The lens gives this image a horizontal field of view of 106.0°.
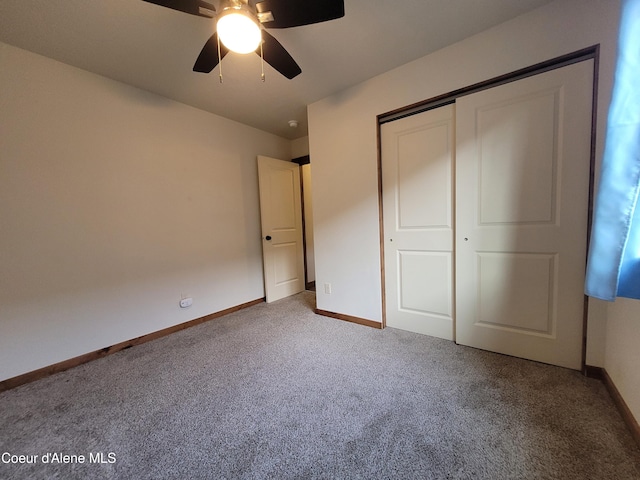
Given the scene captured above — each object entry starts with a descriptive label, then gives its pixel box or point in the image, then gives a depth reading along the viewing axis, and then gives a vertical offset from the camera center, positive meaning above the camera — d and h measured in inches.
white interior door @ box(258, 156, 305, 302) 131.6 -2.6
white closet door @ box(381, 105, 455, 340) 79.4 -1.2
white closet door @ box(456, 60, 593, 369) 60.6 -0.5
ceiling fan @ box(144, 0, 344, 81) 46.4 +41.9
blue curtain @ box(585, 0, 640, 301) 34.4 +3.4
